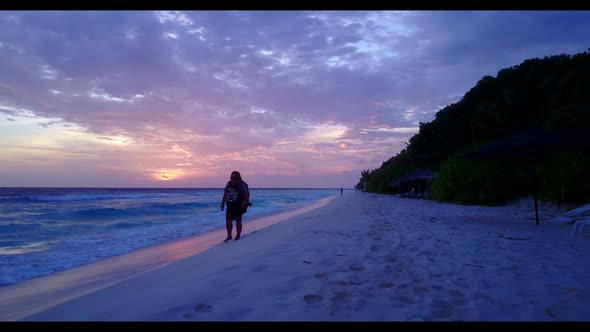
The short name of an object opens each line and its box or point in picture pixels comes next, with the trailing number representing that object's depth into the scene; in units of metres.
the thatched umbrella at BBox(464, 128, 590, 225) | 6.73
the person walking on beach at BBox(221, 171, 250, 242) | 7.93
